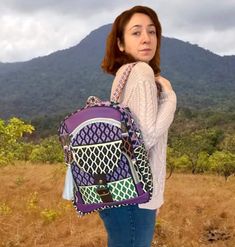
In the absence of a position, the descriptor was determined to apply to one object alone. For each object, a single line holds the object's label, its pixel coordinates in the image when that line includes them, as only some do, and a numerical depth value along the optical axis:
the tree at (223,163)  21.94
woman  2.25
